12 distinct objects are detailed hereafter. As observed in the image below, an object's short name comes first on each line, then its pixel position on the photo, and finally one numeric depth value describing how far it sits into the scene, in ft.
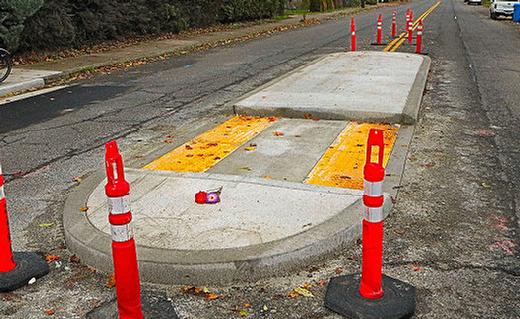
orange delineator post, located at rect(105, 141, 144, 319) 10.14
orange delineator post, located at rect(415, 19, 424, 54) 52.90
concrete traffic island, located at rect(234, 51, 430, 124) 26.53
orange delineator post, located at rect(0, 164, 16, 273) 12.91
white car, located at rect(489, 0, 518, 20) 111.24
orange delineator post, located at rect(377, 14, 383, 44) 61.93
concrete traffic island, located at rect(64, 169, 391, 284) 12.92
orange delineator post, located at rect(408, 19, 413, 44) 61.15
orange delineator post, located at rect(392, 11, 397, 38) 71.37
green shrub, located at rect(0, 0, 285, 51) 46.78
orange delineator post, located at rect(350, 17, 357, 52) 53.05
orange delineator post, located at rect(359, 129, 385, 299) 10.89
